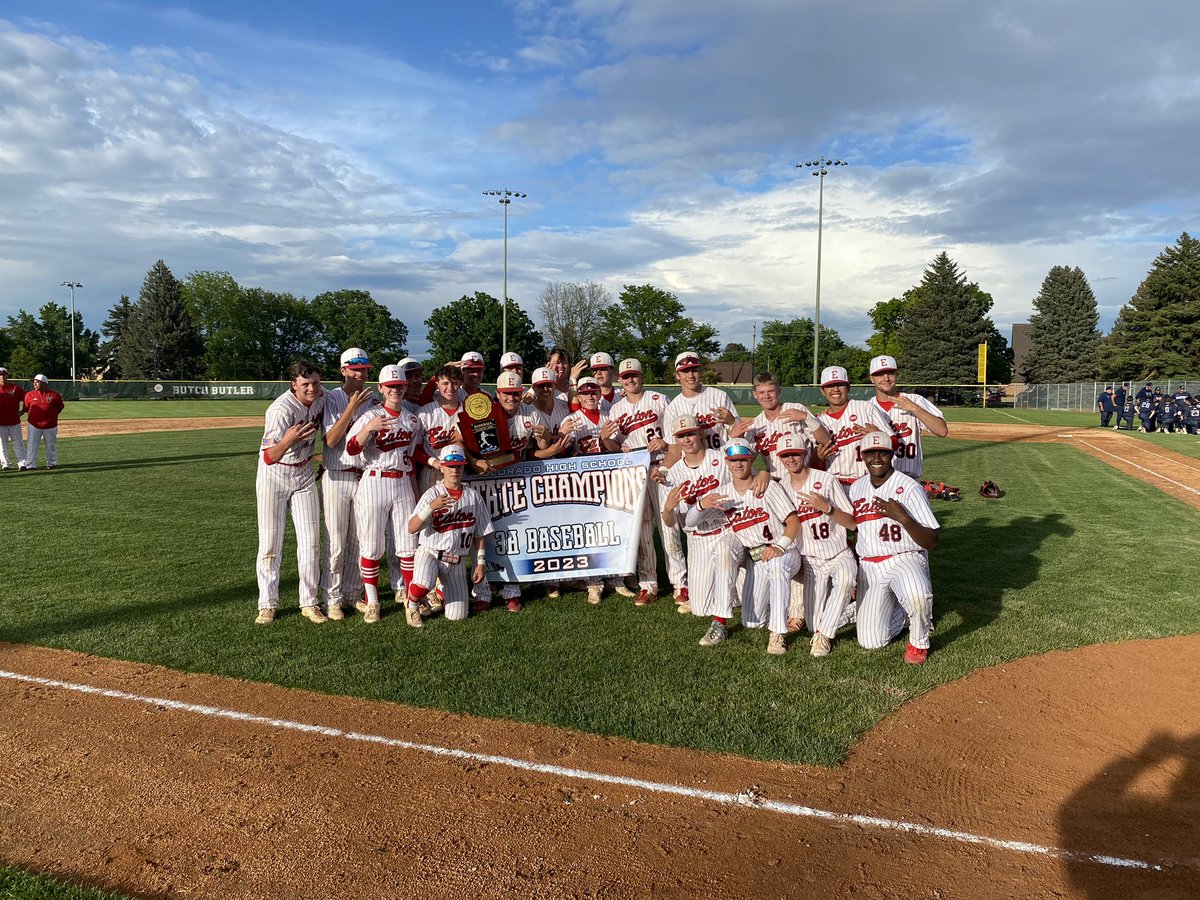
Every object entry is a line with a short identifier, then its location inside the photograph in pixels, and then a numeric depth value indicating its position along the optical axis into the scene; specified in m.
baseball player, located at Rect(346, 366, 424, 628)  6.25
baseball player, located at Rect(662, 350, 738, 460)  6.84
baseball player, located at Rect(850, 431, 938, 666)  5.50
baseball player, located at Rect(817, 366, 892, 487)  6.42
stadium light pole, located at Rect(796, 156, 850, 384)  42.66
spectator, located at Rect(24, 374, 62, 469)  15.91
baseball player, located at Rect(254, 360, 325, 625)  6.11
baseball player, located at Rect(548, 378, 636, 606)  7.29
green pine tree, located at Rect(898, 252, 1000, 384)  59.03
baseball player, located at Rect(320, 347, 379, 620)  6.23
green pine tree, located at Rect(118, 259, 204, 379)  69.19
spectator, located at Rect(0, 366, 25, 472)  15.59
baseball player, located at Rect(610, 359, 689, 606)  7.12
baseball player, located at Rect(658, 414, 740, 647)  6.12
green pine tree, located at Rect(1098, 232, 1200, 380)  50.69
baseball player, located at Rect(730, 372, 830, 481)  6.41
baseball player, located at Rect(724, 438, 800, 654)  5.83
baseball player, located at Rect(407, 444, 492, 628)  6.39
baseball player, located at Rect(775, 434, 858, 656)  5.78
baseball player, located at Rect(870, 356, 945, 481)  6.55
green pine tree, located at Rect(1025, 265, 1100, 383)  63.34
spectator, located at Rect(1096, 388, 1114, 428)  31.91
